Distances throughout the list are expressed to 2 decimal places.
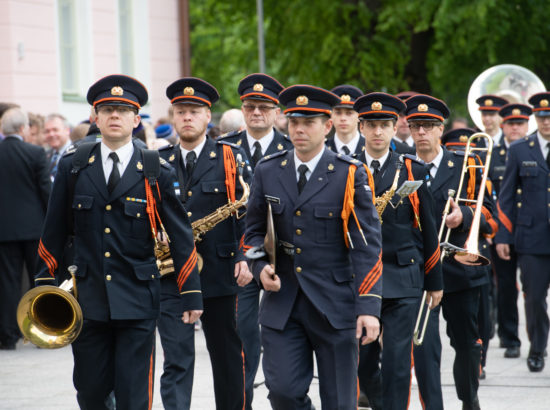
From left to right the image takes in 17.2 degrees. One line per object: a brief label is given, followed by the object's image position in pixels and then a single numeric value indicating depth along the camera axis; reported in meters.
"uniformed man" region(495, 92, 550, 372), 17.43
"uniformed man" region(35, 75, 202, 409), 10.50
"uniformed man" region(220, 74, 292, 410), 15.87
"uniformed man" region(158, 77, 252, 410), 12.82
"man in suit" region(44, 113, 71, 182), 21.54
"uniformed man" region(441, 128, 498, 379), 15.65
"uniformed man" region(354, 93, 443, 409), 12.53
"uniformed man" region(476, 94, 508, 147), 21.82
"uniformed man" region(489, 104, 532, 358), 18.96
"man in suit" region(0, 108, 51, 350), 20.14
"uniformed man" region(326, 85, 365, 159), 17.57
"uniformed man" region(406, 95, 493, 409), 13.92
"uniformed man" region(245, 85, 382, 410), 10.36
